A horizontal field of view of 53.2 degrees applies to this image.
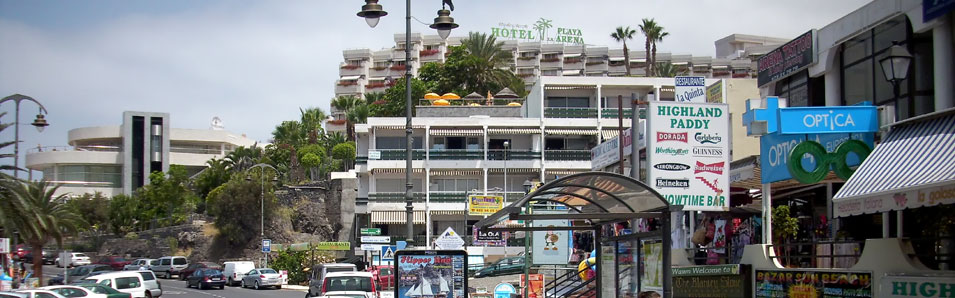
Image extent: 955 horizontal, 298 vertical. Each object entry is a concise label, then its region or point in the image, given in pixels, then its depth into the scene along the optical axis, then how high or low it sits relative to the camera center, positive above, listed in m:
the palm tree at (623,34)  104.31 +16.51
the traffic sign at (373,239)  32.09 -1.88
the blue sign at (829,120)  16.58 +1.16
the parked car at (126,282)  33.47 -3.54
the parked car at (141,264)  62.75 -5.59
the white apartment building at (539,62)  121.88 +15.95
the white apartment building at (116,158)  110.44 +2.94
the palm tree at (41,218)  35.47 -1.60
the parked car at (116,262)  64.30 -5.51
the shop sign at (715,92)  28.42 +2.82
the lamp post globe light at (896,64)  15.01 +1.94
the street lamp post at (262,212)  66.69 -2.13
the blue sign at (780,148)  17.03 +0.69
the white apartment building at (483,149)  59.19 +2.19
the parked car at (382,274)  40.78 -4.00
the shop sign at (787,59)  21.16 +2.99
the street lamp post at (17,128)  32.89 +1.90
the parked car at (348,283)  25.83 -2.73
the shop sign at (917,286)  12.03 -1.32
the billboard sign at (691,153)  17.72 +0.60
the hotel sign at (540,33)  123.19 +19.69
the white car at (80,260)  73.41 -6.04
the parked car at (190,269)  57.25 -5.20
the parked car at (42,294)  24.86 -2.95
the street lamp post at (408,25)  21.36 +3.67
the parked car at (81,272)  47.19 -4.66
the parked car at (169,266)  67.12 -5.87
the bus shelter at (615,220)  12.66 -0.51
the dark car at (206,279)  50.91 -5.16
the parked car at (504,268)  47.67 -4.21
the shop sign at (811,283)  14.21 -1.59
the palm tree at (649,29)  97.19 +15.90
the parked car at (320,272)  33.50 -3.24
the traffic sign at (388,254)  31.55 -2.35
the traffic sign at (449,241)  25.89 -1.55
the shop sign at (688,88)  27.00 +2.74
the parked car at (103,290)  30.03 -3.41
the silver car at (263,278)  52.12 -5.26
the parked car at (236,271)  56.91 -5.26
